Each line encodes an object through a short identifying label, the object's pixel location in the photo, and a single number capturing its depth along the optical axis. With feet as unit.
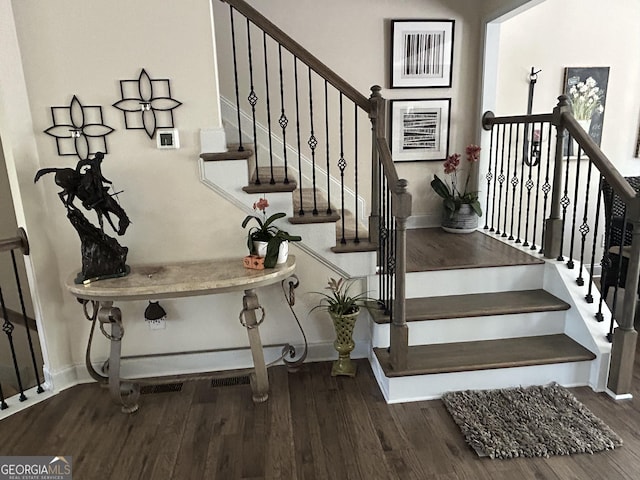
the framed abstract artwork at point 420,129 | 13.37
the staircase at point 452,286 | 8.45
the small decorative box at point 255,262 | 8.52
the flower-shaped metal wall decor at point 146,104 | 8.53
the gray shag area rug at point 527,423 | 7.07
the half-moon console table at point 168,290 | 7.80
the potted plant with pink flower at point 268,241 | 8.49
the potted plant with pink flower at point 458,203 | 13.12
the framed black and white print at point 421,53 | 12.84
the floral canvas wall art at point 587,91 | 13.71
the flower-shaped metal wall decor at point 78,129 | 8.45
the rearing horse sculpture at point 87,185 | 7.65
